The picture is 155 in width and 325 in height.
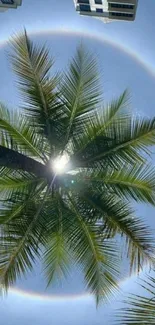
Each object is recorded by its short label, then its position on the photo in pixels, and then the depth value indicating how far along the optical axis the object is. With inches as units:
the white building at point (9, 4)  2460.6
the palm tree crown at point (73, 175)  511.2
